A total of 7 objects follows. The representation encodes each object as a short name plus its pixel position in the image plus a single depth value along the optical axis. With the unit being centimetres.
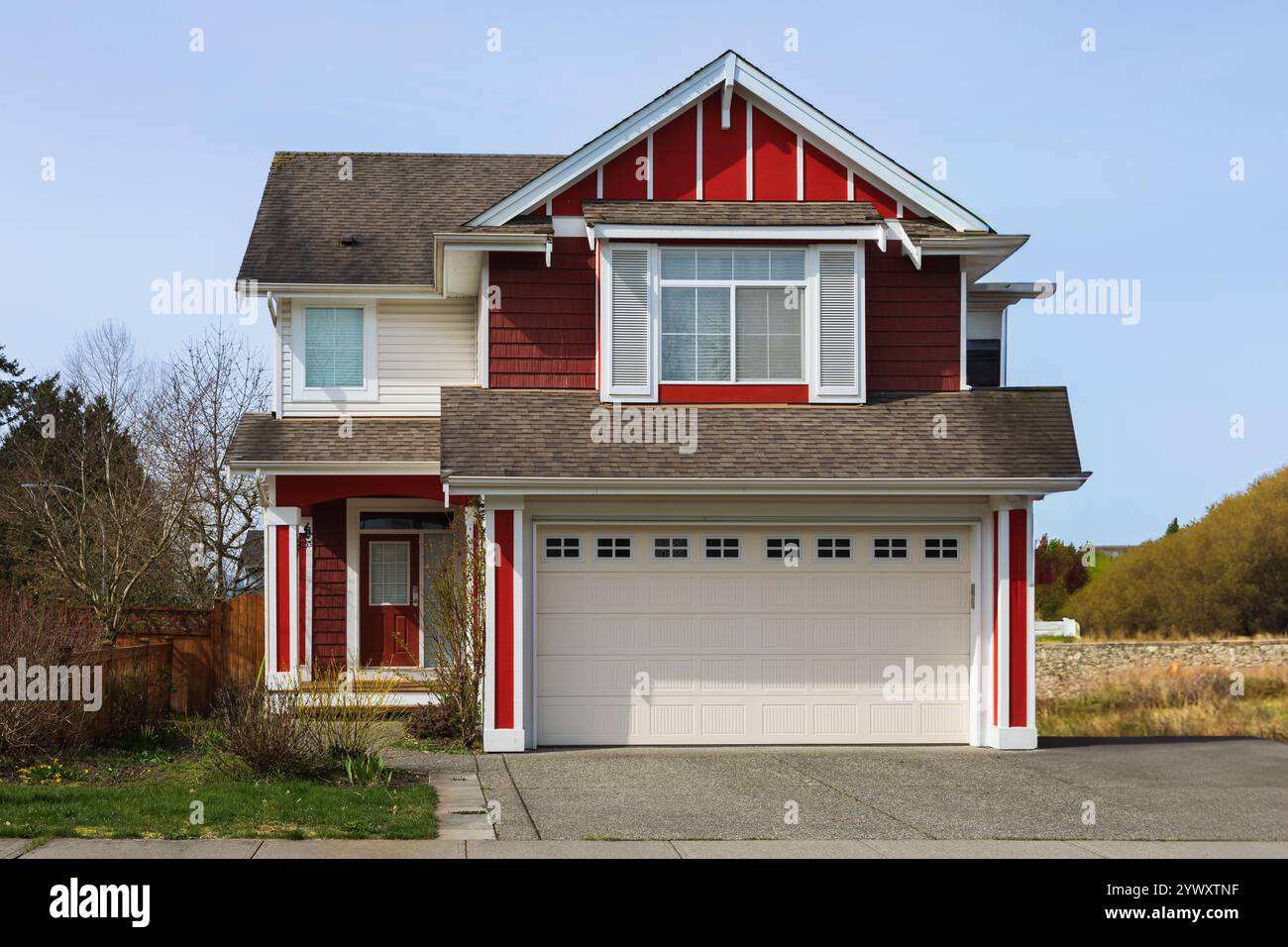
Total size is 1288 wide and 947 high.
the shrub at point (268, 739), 1248
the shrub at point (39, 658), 1355
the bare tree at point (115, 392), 3575
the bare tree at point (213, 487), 3209
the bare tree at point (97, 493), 2580
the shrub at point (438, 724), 1633
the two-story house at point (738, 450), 1576
